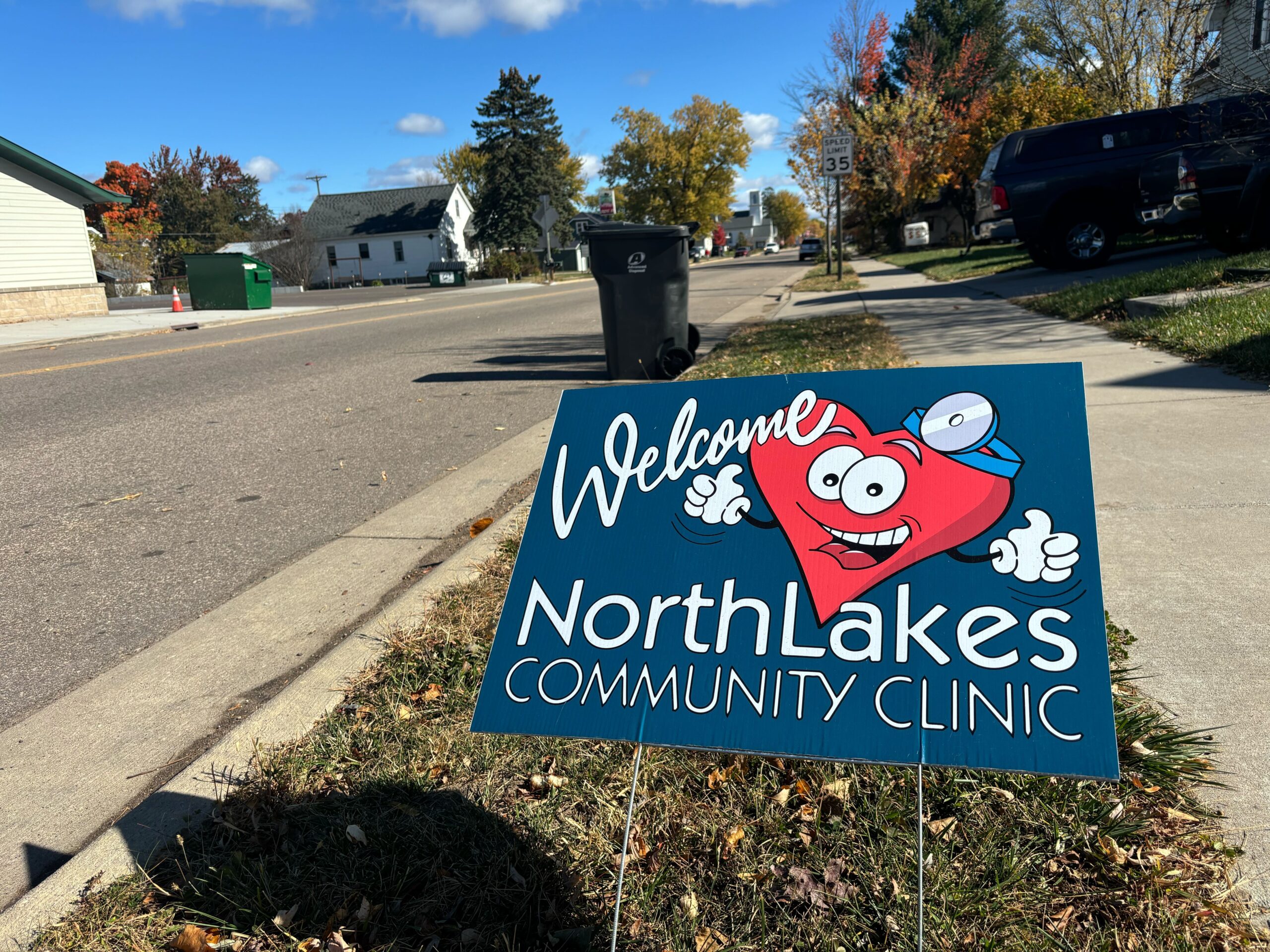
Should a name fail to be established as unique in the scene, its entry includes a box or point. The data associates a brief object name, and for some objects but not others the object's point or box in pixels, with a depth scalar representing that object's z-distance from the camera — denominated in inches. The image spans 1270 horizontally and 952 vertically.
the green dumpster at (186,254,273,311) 964.6
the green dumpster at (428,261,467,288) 1878.7
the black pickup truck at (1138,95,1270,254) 423.5
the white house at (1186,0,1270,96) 510.0
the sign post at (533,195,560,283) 1497.3
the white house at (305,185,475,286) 2628.0
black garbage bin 319.9
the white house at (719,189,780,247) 6609.3
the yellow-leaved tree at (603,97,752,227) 3112.7
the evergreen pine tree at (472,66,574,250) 2400.3
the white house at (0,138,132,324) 866.8
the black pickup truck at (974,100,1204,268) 515.2
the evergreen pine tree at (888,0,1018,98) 1966.0
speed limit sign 740.6
